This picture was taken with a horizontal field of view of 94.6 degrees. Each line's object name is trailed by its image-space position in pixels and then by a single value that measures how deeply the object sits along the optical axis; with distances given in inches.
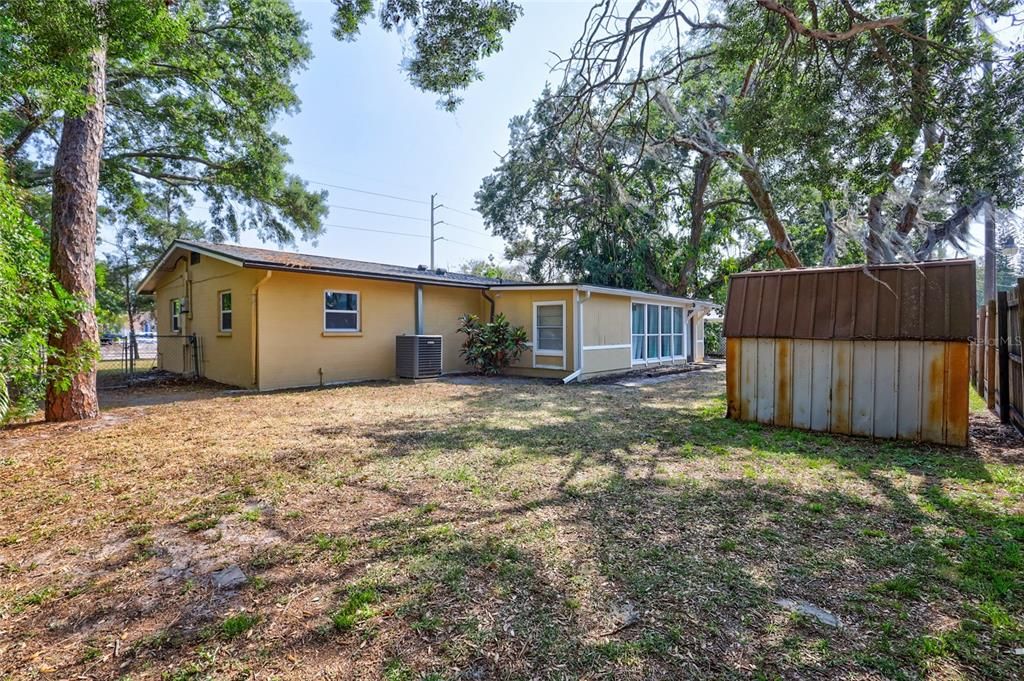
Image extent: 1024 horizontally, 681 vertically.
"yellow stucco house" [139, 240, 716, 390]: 390.9
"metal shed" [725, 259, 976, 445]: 198.1
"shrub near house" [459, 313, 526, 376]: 470.9
